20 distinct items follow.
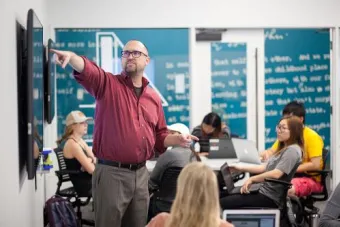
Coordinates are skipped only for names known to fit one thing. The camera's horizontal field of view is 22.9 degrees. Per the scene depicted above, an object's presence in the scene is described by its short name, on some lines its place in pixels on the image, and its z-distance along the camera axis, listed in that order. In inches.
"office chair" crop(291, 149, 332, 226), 303.1
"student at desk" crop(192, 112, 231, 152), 359.9
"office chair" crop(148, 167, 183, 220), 259.1
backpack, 270.6
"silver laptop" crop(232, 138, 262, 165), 310.0
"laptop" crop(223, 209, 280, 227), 252.5
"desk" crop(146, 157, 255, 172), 301.0
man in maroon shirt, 199.0
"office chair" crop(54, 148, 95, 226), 301.3
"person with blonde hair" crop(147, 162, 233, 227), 132.3
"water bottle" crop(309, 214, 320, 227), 290.9
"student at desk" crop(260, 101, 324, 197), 299.0
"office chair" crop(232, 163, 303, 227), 263.5
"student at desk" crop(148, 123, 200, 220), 259.1
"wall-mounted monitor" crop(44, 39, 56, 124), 231.3
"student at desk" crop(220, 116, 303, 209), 266.2
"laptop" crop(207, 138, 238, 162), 327.2
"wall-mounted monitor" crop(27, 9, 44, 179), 156.0
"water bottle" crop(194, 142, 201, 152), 344.5
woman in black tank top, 299.2
